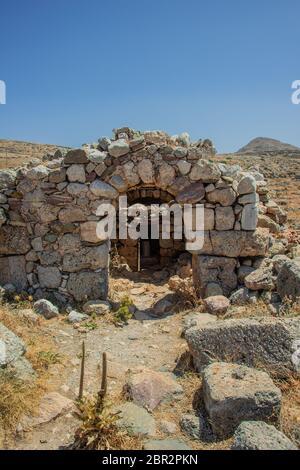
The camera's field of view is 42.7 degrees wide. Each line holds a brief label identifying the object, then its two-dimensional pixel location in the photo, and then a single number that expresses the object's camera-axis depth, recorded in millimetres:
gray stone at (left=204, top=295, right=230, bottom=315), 5906
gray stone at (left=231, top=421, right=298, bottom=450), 2801
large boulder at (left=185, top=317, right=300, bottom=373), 3961
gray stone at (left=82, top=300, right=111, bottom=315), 6410
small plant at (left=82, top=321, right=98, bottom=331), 5958
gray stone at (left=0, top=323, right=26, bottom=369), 4000
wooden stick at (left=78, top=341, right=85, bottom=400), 3378
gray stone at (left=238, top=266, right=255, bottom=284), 6723
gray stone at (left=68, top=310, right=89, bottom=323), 6129
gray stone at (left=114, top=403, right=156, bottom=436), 3379
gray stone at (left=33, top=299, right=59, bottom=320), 6199
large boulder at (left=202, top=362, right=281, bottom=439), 3295
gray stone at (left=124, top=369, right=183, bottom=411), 3871
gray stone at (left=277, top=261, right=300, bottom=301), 5270
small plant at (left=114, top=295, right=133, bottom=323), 6323
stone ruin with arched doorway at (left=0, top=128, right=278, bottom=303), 6555
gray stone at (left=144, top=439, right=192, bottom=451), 3199
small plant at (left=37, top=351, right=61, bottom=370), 4497
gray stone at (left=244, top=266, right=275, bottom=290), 6051
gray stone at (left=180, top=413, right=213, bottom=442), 3373
